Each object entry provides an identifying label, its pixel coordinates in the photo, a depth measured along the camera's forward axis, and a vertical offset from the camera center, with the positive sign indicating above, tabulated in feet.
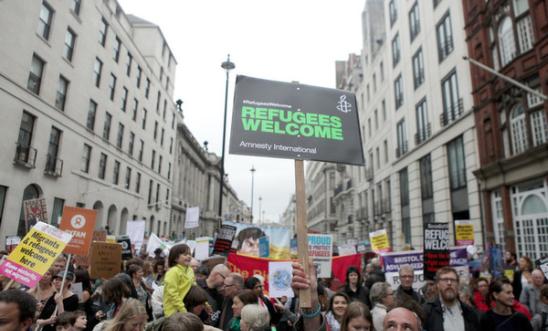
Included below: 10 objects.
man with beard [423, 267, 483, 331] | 14.92 -2.69
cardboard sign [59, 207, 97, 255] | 21.71 +0.57
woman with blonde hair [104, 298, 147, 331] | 10.93 -2.40
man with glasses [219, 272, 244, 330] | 15.84 -2.28
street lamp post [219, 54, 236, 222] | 67.97 +32.05
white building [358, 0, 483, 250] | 63.67 +25.22
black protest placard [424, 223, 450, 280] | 24.02 -0.22
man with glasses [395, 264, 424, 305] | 20.01 -2.13
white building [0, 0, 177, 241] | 60.59 +27.22
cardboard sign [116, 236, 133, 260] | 40.19 -1.37
